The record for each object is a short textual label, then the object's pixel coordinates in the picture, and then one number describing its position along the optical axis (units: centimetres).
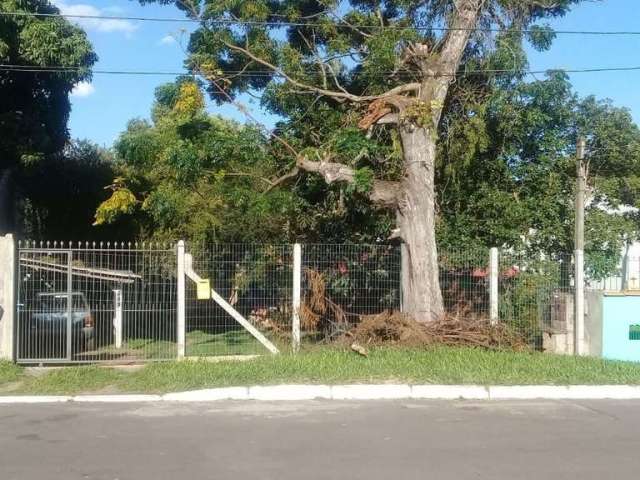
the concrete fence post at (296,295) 1279
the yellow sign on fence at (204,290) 1234
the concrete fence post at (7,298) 1202
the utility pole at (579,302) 1330
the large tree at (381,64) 1341
